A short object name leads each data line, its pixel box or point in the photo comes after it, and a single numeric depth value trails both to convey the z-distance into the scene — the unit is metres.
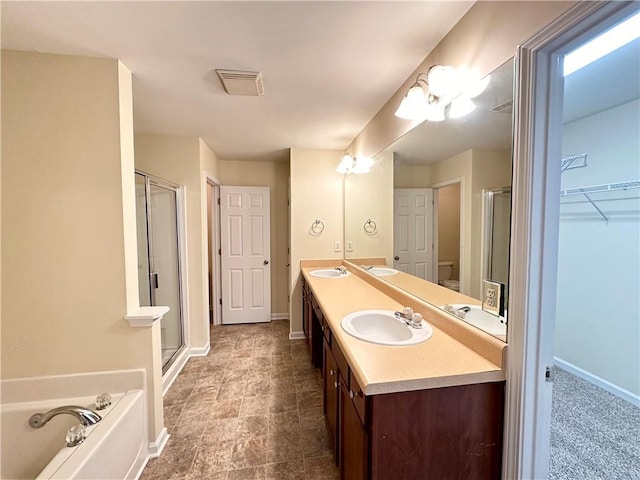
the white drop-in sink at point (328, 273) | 2.91
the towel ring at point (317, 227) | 3.34
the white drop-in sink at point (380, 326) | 1.44
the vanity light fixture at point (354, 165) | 2.66
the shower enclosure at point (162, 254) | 2.44
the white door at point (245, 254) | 3.86
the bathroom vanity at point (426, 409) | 0.99
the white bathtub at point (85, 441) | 1.31
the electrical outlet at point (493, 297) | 1.11
